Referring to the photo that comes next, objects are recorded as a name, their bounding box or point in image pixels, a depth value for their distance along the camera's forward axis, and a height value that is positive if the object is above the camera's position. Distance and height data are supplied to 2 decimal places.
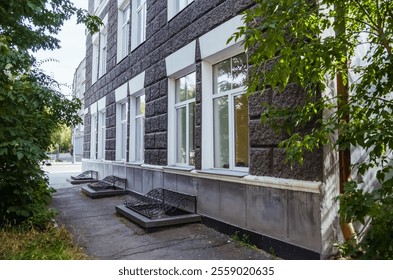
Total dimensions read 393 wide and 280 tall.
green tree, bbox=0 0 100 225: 3.90 +0.70
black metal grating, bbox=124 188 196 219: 6.12 -1.14
